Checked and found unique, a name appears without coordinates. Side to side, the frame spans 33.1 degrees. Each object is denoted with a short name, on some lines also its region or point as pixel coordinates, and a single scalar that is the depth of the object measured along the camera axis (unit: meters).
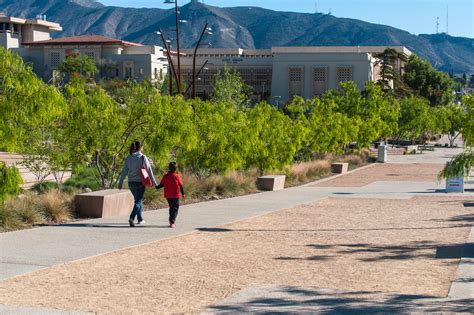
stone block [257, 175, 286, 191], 25.36
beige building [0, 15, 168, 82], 118.56
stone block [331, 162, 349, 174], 37.43
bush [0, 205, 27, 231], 13.66
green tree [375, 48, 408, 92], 107.22
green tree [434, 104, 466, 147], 74.31
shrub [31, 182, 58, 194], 23.77
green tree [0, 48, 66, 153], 13.16
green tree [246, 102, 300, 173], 27.27
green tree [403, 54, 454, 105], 122.88
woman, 14.39
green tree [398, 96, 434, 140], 65.36
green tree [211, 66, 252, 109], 62.53
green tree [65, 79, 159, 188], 18.52
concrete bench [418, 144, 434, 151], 70.34
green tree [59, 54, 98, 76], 104.44
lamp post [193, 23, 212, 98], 40.44
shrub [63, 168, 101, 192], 23.37
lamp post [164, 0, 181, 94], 38.39
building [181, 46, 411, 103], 115.31
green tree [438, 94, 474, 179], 12.46
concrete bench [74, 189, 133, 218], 15.77
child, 14.52
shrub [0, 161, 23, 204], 12.83
